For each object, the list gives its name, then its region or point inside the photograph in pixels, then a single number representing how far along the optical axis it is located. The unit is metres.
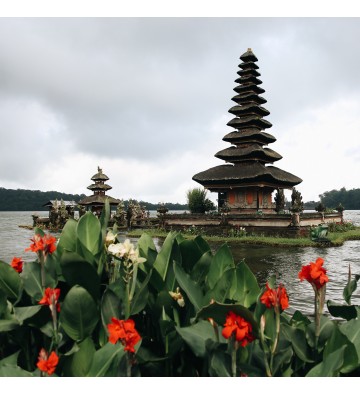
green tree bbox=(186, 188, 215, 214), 29.63
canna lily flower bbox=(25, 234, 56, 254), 2.00
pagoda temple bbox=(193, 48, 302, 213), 25.95
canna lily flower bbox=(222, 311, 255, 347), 1.48
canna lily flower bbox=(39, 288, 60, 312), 1.77
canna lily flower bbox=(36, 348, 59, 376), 1.44
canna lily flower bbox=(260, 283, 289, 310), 1.68
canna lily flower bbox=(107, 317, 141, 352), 1.45
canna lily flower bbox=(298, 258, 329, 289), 1.74
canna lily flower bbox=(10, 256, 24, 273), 2.46
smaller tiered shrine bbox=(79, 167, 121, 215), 34.81
